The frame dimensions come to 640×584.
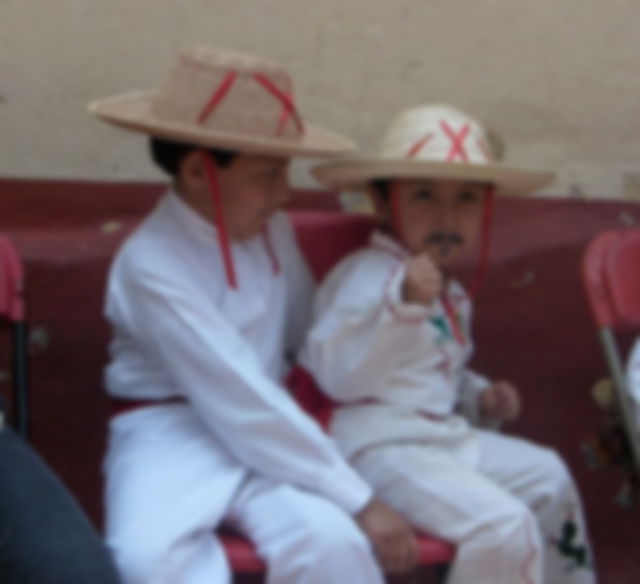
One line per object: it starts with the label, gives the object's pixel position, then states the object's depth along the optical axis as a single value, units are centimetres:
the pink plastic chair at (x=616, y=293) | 304
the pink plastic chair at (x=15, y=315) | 285
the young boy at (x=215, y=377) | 250
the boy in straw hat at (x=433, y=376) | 272
